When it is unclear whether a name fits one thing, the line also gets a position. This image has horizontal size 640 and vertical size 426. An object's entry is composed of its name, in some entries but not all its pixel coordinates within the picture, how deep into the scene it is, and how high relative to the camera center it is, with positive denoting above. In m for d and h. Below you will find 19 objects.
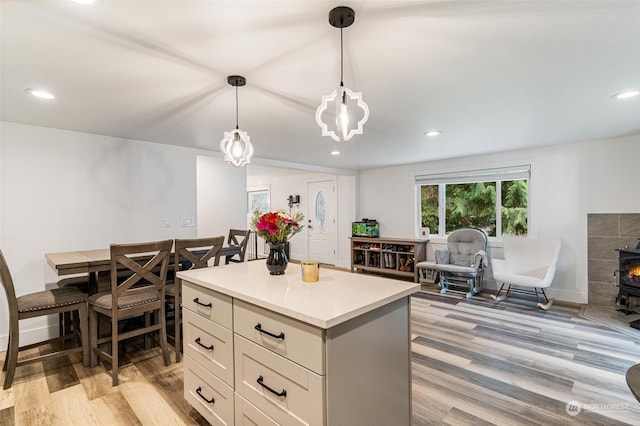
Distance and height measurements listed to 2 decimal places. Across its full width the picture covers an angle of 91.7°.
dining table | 2.39 -0.41
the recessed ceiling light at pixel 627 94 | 2.33 +0.86
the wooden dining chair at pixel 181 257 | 2.65 -0.43
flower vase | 1.93 -0.31
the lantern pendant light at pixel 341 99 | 1.38 +0.56
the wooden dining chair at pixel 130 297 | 2.30 -0.69
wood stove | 3.46 -0.77
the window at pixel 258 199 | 8.72 +0.32
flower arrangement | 1.85 -0.10
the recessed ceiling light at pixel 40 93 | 2.22 +0.87
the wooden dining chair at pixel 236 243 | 3.57 -0.42
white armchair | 4.02 -0.80
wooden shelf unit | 5.49 -0.87
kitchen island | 1.23 -0.64
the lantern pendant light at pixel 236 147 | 2.45 +0.51
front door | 7.18 -0.28
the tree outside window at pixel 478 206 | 4.77 +0.03
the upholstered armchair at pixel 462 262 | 4.62 -0.85
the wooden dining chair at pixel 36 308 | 2.22 -0.73
